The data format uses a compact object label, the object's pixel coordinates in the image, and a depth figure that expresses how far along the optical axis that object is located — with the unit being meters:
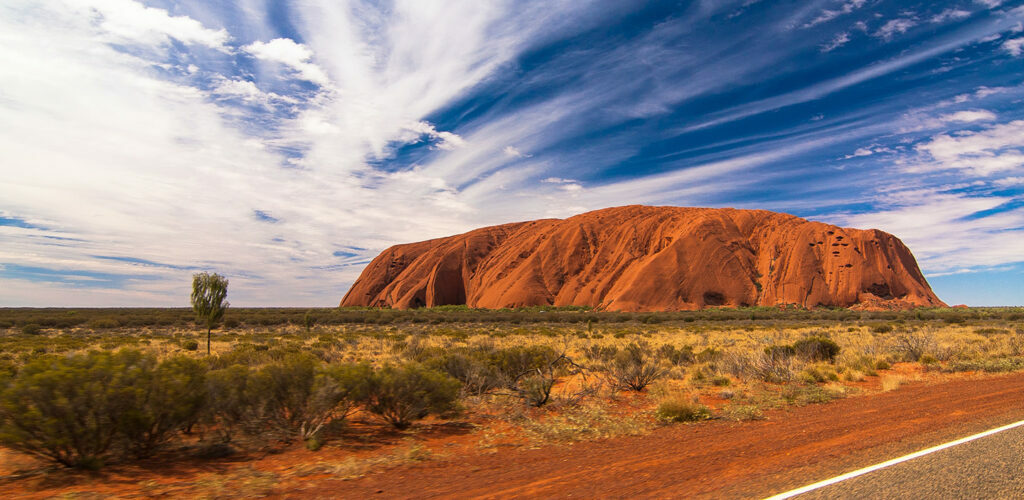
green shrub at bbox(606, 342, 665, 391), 11.60
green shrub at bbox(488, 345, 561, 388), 11.23
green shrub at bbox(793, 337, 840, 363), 15.35
